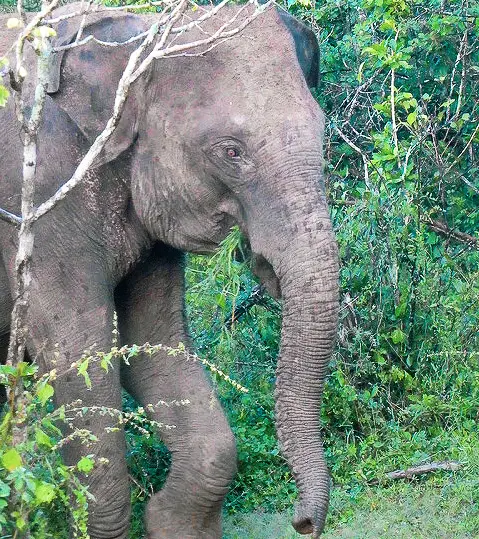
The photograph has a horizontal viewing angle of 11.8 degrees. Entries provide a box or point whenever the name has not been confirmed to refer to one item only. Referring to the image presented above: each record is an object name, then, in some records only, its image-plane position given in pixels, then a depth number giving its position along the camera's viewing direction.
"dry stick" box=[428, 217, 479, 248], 12.56
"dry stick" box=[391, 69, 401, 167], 12.15
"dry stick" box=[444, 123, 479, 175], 12.72
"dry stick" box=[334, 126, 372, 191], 12.13
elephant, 7.93
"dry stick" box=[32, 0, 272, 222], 7.28
